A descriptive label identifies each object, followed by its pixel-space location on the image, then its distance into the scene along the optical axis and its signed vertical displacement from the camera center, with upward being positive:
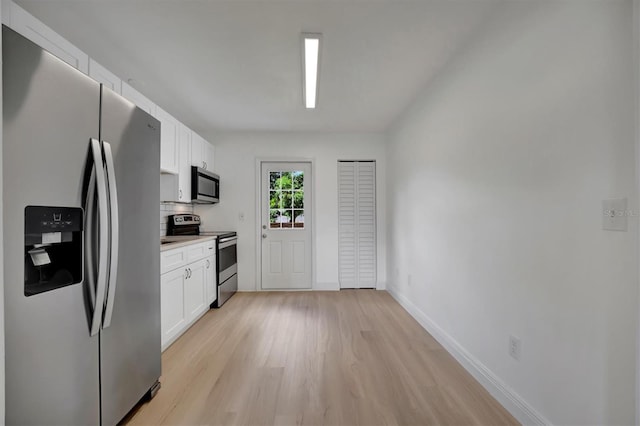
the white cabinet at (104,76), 1.97 +1.02
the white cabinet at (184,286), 2.40 -0.73
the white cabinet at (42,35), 1.47 +1.04
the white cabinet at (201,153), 3.60 +0.83
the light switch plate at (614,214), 1.08 -0.01
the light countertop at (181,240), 2.45 -0.29
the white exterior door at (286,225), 4.41 -0.20
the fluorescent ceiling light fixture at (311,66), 2.05 +1.26
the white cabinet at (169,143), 2.81 +0.74
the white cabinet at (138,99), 2.30 +1.00
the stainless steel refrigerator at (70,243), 0.99 -0.13
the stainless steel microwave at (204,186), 3.48 +0.36
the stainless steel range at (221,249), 3.56 -0.50
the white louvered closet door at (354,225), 4.46 -0.21
